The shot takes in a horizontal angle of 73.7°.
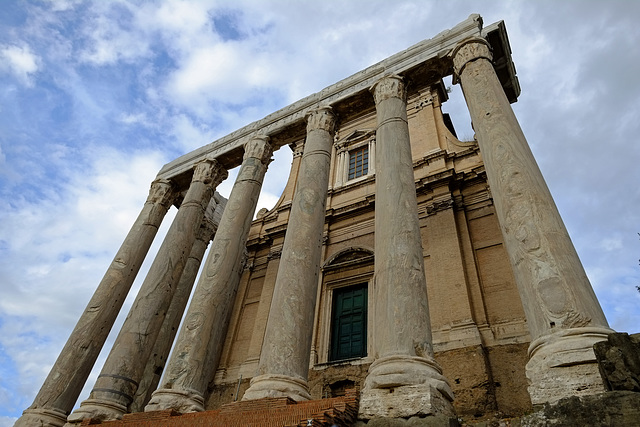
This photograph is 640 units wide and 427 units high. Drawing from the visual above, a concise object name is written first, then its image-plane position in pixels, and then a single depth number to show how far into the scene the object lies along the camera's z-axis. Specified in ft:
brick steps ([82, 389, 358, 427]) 18.17
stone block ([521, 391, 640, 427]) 13.32
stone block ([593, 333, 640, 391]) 14.19
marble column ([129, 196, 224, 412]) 43.50
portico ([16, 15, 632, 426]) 19.57
